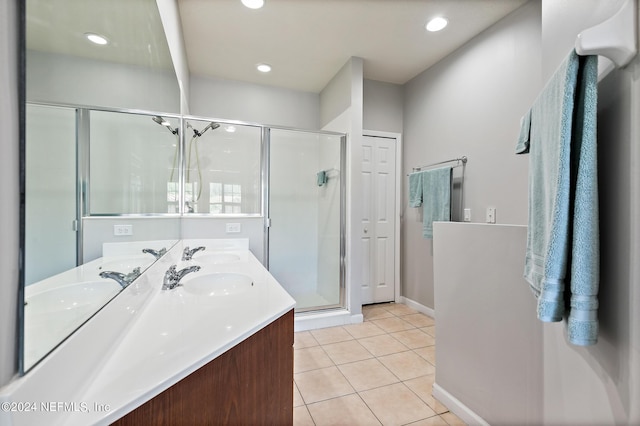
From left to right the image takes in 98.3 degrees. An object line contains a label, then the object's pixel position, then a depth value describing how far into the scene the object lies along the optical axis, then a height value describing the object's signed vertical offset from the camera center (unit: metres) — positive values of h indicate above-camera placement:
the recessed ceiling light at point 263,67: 2.94 +1.54
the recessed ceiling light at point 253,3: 2.03 +1.54
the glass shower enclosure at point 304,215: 3.16 -0.06
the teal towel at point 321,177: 3.27 +0.40
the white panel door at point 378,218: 3.32 -0.09
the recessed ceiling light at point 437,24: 2.25 +1.56
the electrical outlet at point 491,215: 2.29 -0.03
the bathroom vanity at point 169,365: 0.47 -0.35
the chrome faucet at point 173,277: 1.20 -0.31
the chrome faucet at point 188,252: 1.87 -0.30
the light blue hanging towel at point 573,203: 0.69 +0.02
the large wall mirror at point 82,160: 0.45 +0.12
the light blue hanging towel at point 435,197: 2.63 +0.14
